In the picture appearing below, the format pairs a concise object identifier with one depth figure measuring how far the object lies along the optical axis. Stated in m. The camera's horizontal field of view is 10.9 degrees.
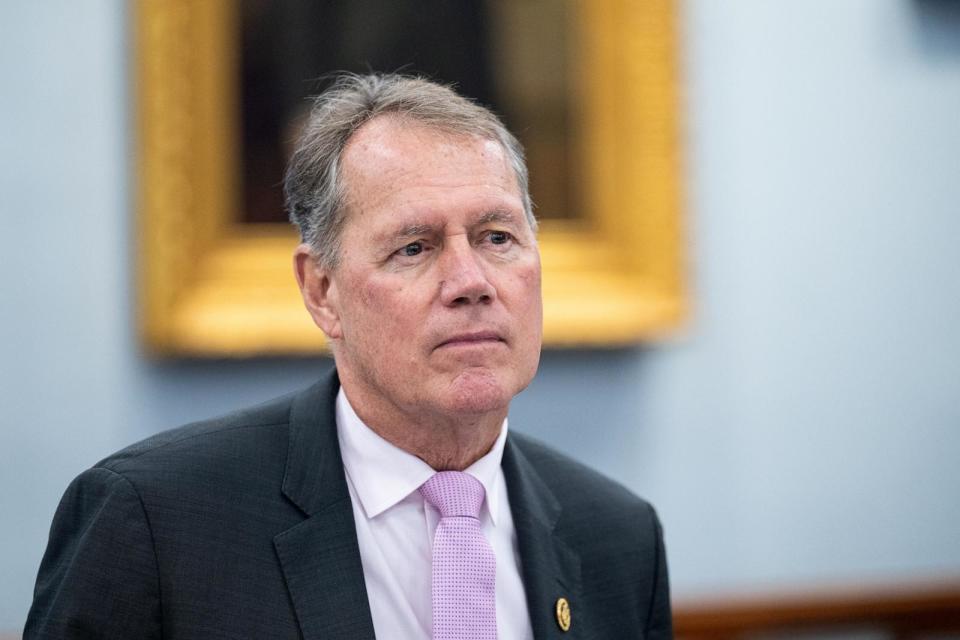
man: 3.12
